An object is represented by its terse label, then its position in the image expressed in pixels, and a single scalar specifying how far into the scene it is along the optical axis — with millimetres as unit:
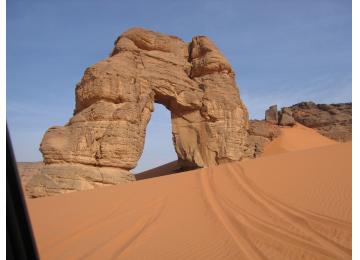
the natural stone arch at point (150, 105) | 14281
